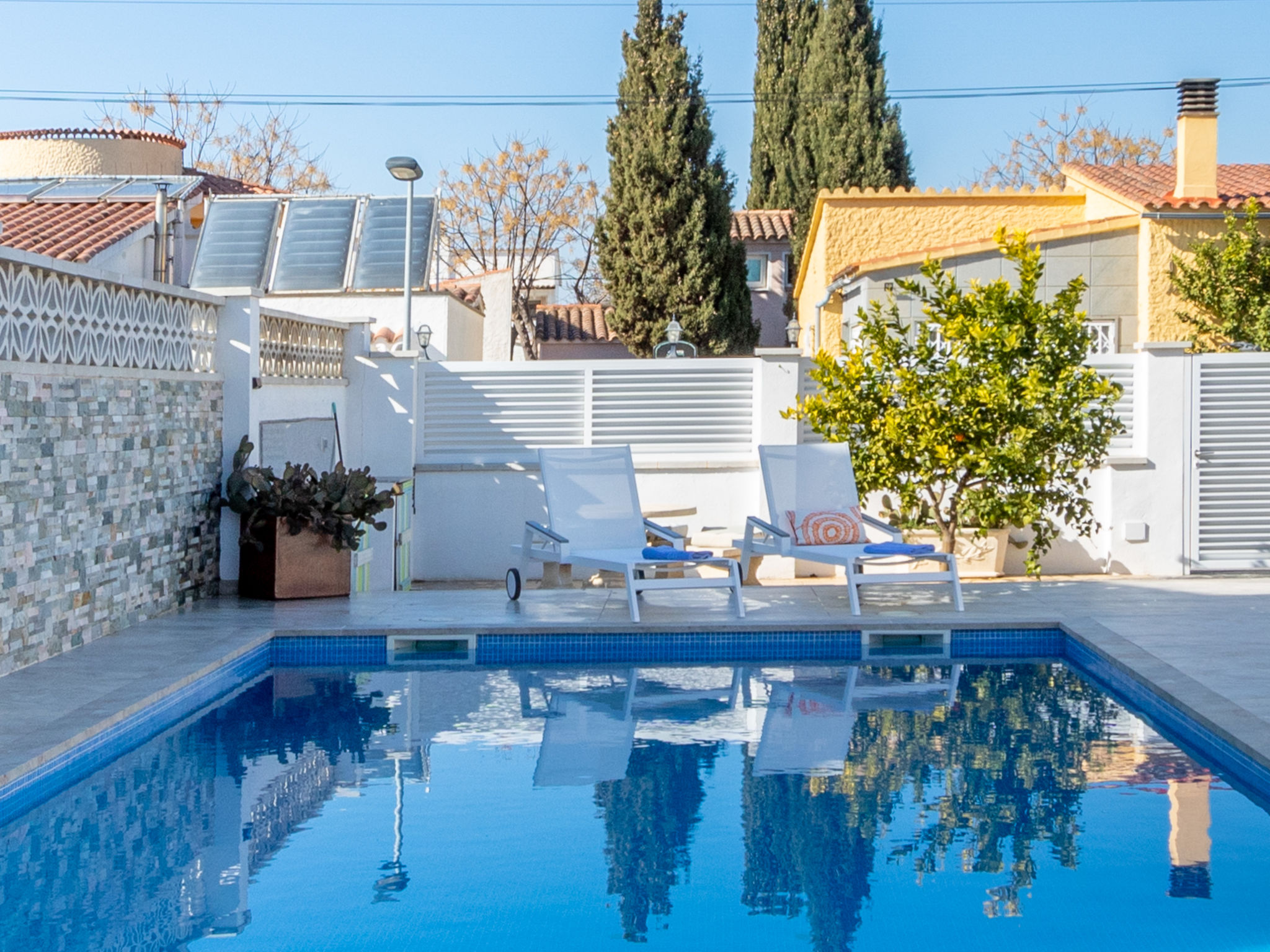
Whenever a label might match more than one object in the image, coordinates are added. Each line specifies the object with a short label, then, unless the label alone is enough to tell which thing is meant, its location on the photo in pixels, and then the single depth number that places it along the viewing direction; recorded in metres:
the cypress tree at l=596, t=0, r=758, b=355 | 27.77
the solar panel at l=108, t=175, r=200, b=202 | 17.06
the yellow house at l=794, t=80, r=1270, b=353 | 17.89
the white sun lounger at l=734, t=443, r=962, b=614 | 10.68
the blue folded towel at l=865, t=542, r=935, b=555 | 9.82
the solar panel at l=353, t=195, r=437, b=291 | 18.30
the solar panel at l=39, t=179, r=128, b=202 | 17.25
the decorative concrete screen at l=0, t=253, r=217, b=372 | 7.50
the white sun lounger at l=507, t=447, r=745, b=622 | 10.51
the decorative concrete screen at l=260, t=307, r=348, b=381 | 10.97
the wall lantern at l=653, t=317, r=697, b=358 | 19.36
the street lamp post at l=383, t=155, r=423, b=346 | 13.50
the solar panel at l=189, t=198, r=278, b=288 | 18.27
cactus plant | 10.19
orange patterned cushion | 10.55
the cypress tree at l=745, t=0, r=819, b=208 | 34.47
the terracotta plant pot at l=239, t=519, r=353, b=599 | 10.26
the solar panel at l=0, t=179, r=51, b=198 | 17.62
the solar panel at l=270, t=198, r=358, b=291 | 18.48
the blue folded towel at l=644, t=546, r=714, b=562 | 9.66
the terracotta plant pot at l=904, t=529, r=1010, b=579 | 12.16
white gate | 12.20
